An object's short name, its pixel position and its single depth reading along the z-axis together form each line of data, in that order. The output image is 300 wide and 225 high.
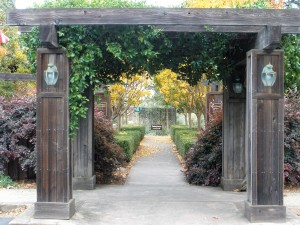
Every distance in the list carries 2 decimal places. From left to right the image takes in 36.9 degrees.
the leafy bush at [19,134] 10.69
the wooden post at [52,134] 7.02
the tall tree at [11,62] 18.25
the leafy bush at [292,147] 10.59
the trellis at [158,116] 38.06
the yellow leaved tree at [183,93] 20.81
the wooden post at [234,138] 10.07
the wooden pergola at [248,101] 6.83
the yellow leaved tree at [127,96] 23.03
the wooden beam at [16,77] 12.80
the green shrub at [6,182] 10.42
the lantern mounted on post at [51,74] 6.96
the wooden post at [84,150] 10.21
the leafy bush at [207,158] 10.69
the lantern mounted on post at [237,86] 9.87
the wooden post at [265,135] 6.95
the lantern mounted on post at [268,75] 6.92
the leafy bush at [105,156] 11.23
